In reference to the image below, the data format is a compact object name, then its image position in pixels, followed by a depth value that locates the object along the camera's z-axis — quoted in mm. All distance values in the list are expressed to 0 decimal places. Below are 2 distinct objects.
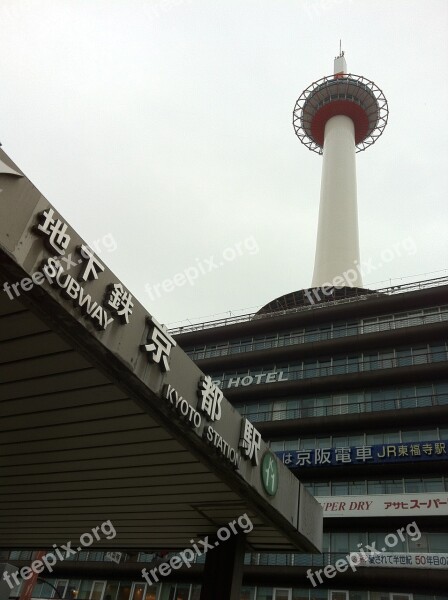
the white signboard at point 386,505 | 26203
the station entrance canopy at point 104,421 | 6742
